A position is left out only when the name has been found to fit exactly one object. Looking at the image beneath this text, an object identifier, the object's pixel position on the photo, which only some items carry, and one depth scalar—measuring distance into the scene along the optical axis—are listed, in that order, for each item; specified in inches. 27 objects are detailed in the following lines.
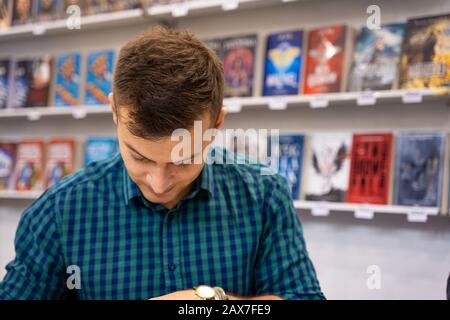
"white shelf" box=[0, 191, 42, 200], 133.3
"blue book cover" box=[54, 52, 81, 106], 135.4
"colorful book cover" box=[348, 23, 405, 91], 97.9
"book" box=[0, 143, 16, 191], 142.4
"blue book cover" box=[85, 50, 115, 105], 129.5
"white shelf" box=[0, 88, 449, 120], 93.4
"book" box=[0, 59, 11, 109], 144.6
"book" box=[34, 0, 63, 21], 137.3
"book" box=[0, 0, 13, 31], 144.2
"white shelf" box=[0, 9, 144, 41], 123.6
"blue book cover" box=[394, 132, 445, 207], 93.4
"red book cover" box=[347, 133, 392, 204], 98.8
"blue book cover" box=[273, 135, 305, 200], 107.6
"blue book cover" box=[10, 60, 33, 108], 141.6
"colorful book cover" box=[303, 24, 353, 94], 103.3
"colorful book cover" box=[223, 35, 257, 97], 112.7
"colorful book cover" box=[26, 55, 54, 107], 138.6
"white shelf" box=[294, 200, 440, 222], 91.7
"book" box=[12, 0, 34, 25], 140.8
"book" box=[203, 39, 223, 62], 115.5
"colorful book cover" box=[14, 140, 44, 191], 138.1
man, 43.4
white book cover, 103.4
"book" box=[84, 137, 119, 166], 127.6
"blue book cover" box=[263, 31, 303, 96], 108.0
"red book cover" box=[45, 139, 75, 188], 134.2
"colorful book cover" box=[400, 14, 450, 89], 91.7
